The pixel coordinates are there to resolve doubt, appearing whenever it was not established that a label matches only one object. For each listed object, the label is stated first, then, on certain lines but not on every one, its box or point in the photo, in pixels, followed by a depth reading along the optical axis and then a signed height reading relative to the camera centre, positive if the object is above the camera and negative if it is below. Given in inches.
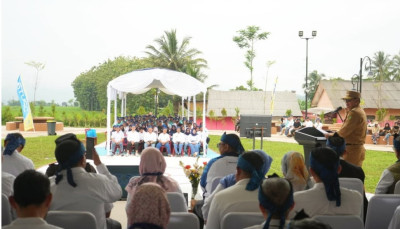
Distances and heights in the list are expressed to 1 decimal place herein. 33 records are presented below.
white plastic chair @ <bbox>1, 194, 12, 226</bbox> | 111.9 -23.8
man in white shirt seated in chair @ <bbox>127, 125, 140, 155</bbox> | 532.4 -29.8
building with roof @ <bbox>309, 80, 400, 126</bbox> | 1413.6 +57.7
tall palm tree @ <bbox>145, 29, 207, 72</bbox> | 1689.2 +206.3
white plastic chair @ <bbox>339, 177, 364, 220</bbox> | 141.6 -20.5
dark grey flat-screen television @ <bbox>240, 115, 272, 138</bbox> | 384.8 -9.9
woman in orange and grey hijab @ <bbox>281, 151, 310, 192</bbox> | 129.0 -15.7
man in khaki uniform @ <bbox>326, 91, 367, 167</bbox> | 204.7 -7.3
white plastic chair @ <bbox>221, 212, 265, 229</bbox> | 95.8 -21.5
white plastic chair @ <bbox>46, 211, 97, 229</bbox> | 96.5 -22.2
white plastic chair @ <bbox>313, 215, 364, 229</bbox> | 94.7 -21.3
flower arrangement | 209.3 -27.1
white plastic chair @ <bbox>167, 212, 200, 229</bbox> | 98.1 -22.5
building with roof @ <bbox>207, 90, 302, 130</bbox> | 1502.2 +33.0
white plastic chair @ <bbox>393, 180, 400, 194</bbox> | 138.6 -21.4
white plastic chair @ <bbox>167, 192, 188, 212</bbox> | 124.9 -23.6
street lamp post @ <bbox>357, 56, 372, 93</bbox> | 690.9 +81.6
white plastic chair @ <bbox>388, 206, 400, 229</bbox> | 104.3 -23.1
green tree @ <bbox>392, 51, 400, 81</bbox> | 2162.9 +219.1
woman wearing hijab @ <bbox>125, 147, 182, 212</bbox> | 131.7 -15.7
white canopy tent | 530.0 +34.0
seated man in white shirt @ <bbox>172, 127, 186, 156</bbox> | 531.2 -30.9
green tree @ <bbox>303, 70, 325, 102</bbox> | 2466.7 +195.5
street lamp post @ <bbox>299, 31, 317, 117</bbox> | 914.7 +152.0
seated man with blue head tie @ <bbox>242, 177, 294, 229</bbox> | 81.9 -15.1
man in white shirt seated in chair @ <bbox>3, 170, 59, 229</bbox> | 82.9 -15.8
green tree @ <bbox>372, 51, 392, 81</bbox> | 2154.5 +236.2
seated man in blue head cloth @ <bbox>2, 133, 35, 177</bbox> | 167.9 -17.1
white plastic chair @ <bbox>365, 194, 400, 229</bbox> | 125.1 -24.8
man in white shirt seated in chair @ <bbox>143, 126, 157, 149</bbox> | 533.6 -28.7
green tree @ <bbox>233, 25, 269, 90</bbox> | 1739.7 +273.5
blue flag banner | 748.0 +13.9
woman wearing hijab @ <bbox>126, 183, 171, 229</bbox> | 81.5 -16.8
